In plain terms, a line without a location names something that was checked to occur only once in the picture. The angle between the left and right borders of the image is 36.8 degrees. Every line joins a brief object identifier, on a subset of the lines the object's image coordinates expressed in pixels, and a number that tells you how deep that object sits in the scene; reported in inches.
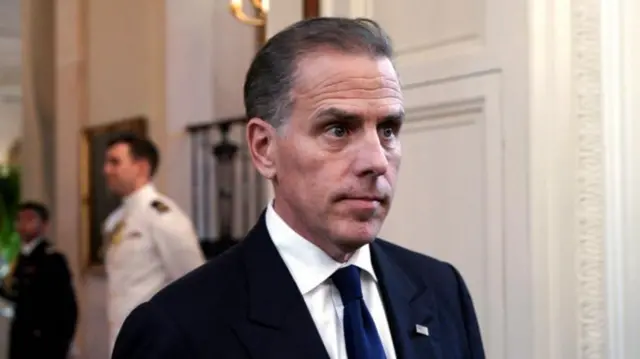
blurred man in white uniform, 150.4
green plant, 350.6
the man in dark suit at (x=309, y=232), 48.7
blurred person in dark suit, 203.2
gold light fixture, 161.1
